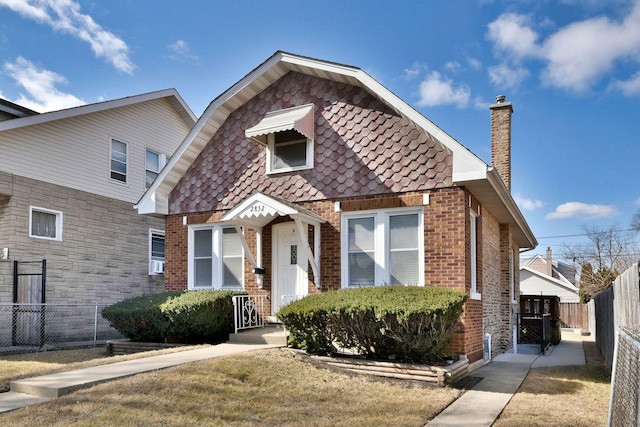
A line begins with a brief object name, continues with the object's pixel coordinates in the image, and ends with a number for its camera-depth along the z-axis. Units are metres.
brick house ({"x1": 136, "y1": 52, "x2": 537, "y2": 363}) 10.36
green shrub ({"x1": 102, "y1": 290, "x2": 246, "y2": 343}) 11.13
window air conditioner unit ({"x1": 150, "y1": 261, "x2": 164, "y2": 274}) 18.52
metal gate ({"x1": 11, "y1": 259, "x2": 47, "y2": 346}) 13.85
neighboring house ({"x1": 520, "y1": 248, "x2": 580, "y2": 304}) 42.34
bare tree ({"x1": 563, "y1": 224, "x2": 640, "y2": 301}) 37.75
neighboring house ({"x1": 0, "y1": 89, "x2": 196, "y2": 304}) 14.26
